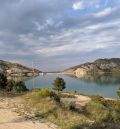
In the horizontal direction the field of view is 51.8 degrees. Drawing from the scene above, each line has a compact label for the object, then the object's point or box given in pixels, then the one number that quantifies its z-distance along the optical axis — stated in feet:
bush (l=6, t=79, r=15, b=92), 80.00
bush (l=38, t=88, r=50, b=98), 27.50
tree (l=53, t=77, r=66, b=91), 79.31
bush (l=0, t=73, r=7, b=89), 74.47
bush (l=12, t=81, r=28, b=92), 77.47
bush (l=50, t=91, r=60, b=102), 27.61
